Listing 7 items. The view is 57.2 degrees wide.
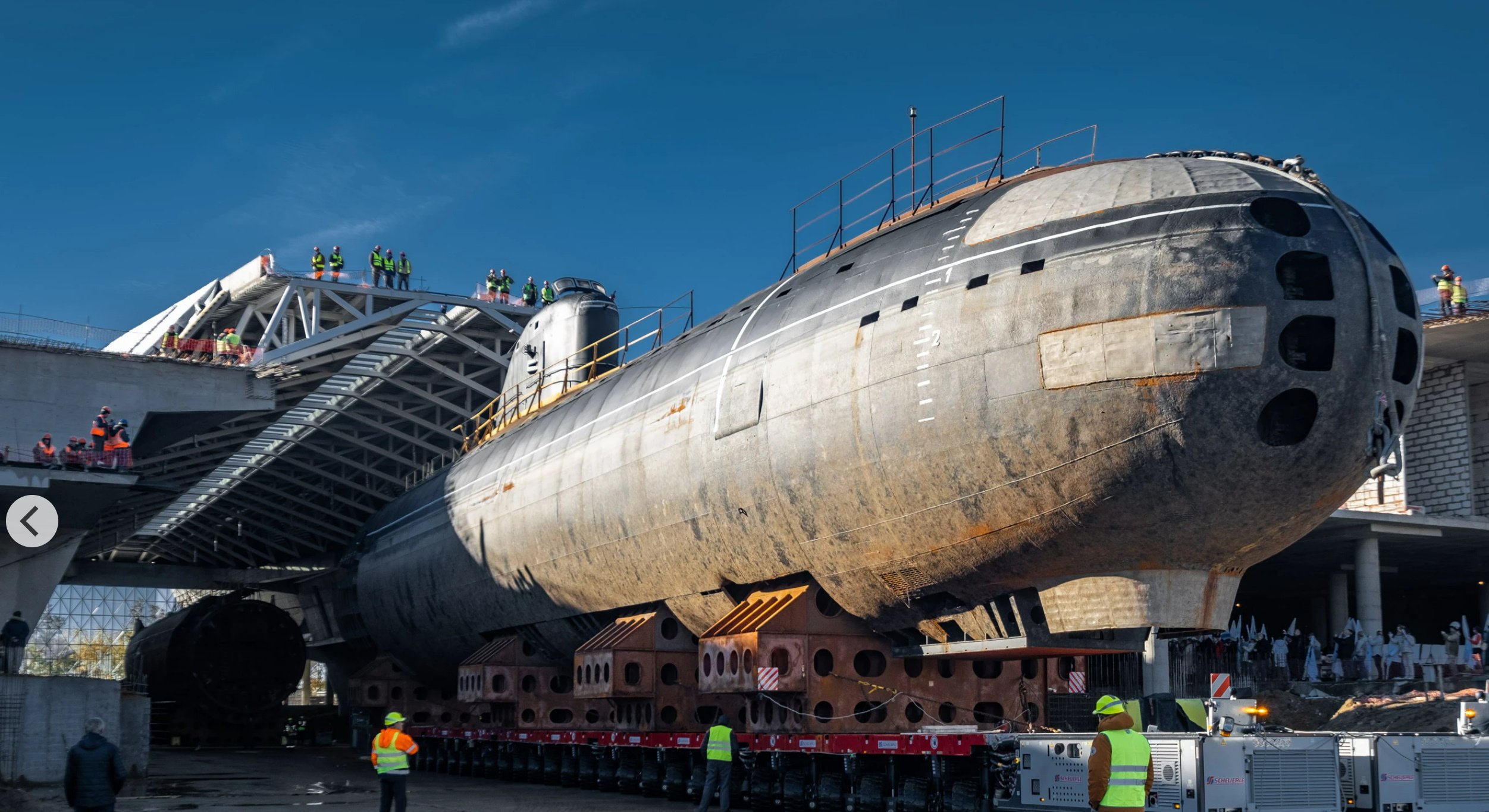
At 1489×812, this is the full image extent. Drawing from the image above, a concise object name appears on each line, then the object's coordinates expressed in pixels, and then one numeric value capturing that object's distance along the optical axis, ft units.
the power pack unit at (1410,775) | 38.27
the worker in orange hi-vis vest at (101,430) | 91.66
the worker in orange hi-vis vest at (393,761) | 43.55
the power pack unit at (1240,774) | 37.01
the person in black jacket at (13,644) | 73.39
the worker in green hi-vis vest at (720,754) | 50.72
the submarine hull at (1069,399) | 39.91
